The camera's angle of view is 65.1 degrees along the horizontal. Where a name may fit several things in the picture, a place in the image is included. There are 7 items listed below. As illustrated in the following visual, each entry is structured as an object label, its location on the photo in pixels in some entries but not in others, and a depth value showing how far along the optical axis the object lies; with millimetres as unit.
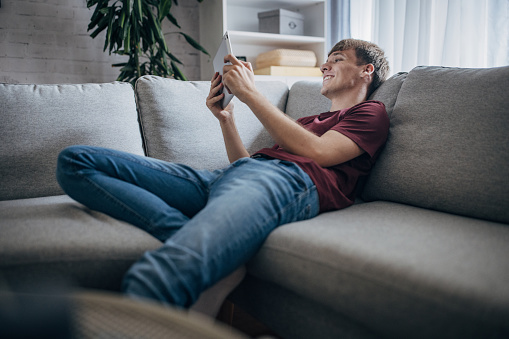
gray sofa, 729
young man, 761
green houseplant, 2359
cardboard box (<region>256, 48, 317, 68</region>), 2729
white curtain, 1791
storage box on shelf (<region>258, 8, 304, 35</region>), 2828
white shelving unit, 2844
